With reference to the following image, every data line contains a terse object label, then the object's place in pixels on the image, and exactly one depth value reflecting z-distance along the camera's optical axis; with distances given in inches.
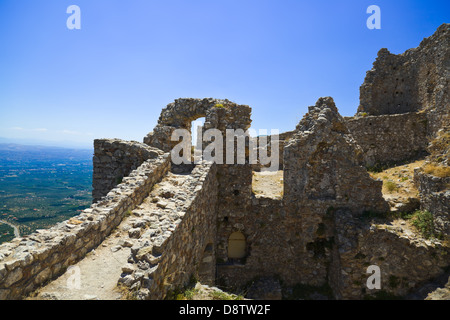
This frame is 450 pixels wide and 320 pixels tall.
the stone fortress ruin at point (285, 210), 280.1
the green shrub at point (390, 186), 446.7
